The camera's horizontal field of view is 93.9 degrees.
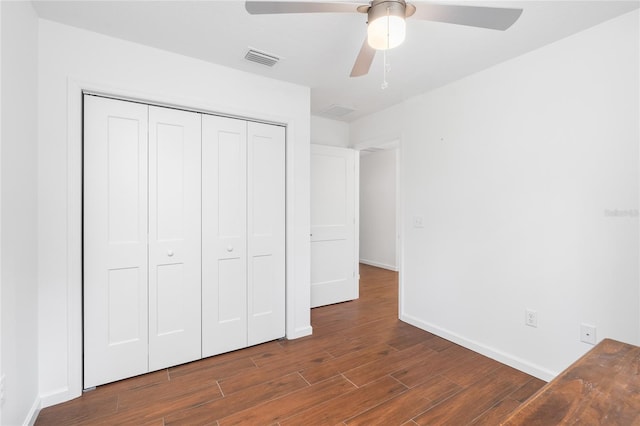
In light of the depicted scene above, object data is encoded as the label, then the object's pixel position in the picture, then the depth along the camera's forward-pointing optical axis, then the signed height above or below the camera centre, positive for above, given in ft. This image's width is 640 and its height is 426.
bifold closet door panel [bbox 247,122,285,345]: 9.01 -0.59
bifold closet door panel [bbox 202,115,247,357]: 8.29 -0.64
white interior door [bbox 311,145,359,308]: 12.59 -0.54
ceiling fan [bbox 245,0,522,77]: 4.46 +3.11
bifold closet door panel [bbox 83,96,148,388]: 6.86 -0.66
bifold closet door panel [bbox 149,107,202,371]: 7.56 -0.65
